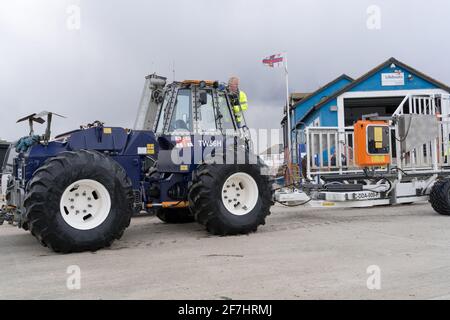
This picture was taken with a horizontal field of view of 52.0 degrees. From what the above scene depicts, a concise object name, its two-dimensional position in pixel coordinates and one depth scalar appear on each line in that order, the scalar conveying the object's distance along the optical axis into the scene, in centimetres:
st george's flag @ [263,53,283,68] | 1988
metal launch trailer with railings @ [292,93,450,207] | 978
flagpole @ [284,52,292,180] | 1182
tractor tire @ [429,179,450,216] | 976
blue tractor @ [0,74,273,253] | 641
